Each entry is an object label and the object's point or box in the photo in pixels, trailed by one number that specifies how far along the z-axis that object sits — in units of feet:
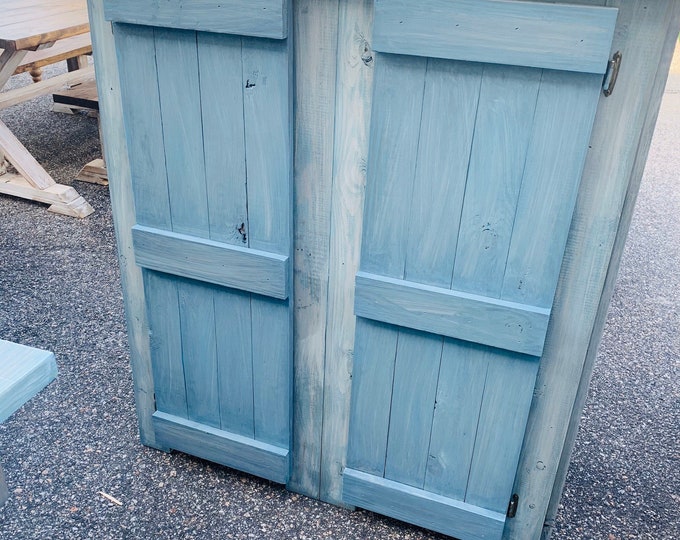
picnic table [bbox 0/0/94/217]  12.63
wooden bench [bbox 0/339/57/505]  3.93
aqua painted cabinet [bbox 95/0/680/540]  4.95
